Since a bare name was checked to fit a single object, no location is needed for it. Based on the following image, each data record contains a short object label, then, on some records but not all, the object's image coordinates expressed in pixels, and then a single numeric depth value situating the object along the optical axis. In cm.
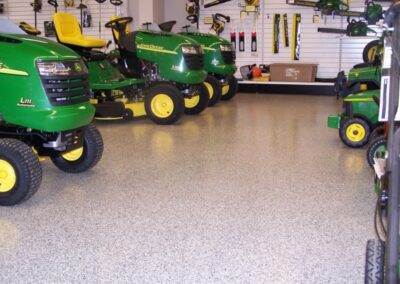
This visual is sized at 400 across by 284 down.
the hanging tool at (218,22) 868
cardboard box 823
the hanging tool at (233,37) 880
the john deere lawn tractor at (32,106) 283
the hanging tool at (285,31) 856
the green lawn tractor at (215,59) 670
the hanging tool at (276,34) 858
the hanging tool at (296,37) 851
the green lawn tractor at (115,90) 539
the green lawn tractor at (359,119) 422
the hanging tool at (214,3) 866
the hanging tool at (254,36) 869
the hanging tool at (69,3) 882
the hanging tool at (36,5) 892
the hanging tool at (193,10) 866
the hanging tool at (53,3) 880
